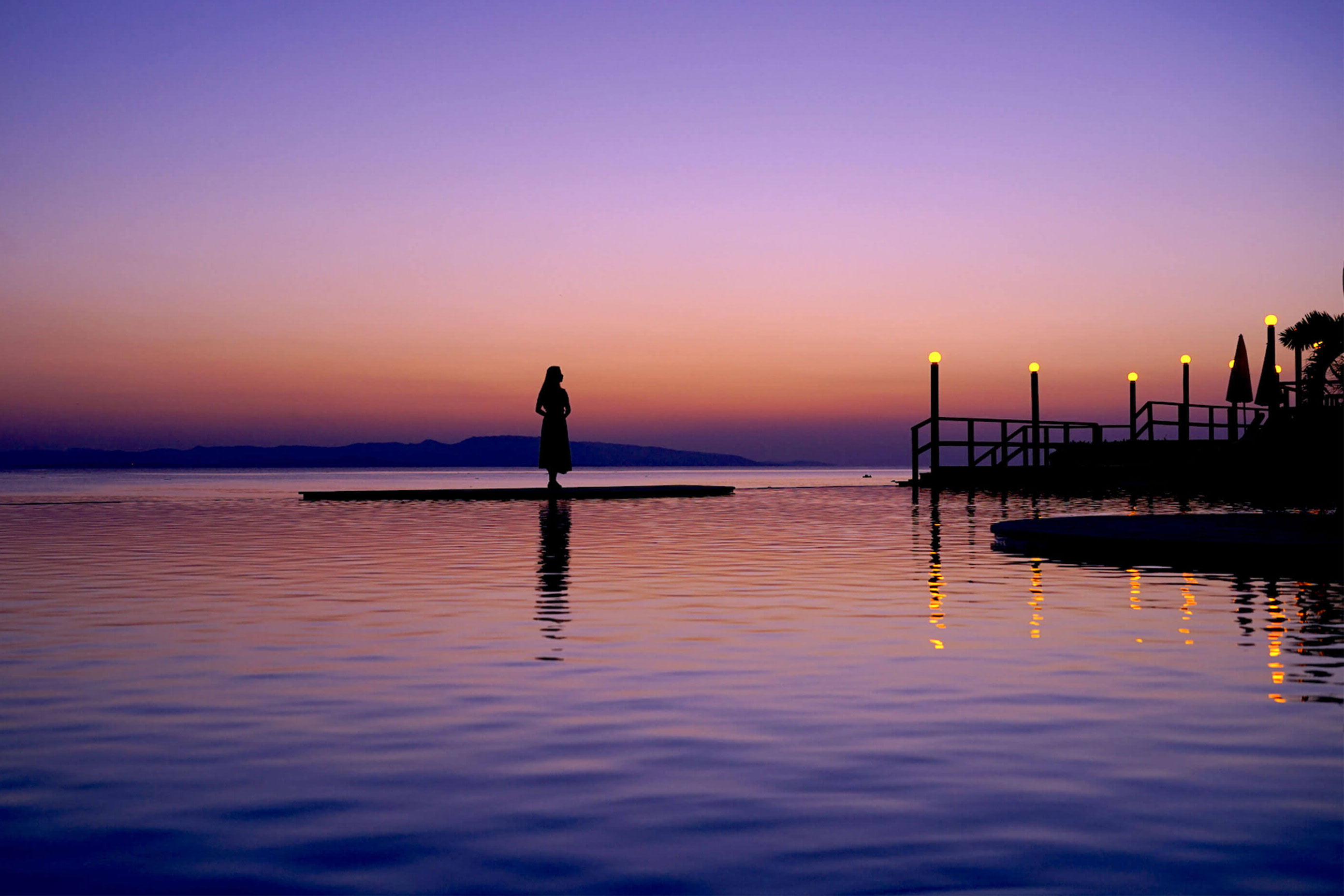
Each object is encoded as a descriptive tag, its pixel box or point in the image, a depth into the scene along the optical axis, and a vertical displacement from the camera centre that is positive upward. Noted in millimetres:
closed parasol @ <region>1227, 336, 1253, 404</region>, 41594 +2579
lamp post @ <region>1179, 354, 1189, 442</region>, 42312 +1745
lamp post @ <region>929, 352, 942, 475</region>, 40000 +1821
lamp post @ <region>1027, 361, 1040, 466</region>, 41750 +1523
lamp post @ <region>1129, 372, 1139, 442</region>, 44219 +1815
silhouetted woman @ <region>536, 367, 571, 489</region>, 28859 +945
